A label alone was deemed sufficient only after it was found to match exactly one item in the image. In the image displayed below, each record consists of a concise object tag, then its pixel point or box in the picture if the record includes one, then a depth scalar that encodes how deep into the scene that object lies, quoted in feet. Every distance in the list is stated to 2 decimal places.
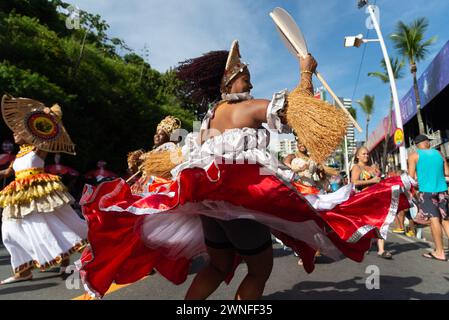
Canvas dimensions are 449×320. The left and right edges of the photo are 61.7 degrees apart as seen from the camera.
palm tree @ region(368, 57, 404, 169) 89.95
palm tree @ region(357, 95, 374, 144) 131.03
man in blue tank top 16.40
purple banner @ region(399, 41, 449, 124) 43.93
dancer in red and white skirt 6.55
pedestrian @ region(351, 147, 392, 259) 16.96
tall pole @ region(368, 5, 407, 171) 38.45
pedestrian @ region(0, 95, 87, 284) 13.47
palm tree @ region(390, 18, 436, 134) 69.87
